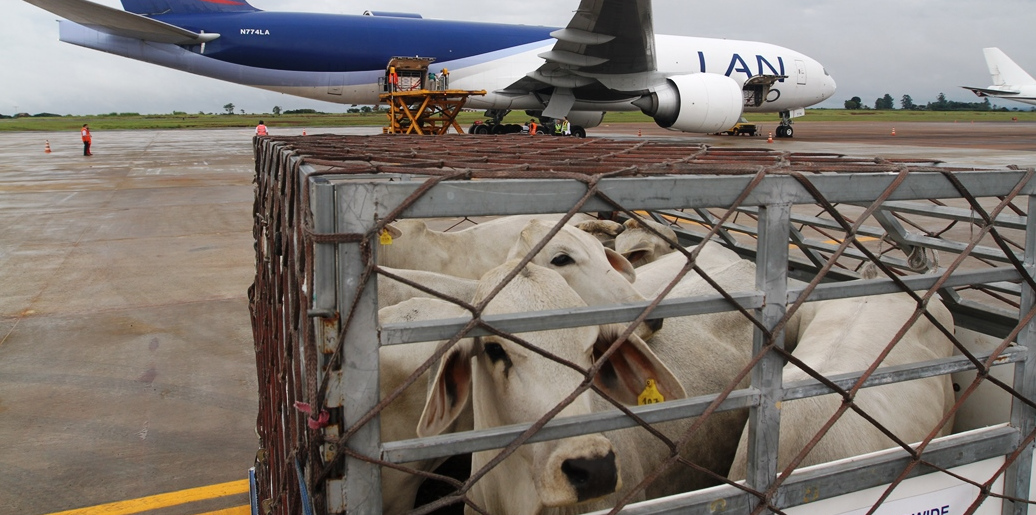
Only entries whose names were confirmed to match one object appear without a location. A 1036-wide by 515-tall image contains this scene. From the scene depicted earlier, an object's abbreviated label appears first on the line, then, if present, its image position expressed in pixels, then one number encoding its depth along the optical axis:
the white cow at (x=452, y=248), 4.53
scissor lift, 22.56
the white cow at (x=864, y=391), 2.59
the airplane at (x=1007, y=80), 55.72
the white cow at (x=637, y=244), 4.75
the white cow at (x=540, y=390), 1.81
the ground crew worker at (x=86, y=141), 31.58
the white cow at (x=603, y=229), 4.63
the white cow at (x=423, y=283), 3.19
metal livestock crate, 1.56
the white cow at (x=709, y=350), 2.99
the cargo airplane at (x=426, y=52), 23.03
